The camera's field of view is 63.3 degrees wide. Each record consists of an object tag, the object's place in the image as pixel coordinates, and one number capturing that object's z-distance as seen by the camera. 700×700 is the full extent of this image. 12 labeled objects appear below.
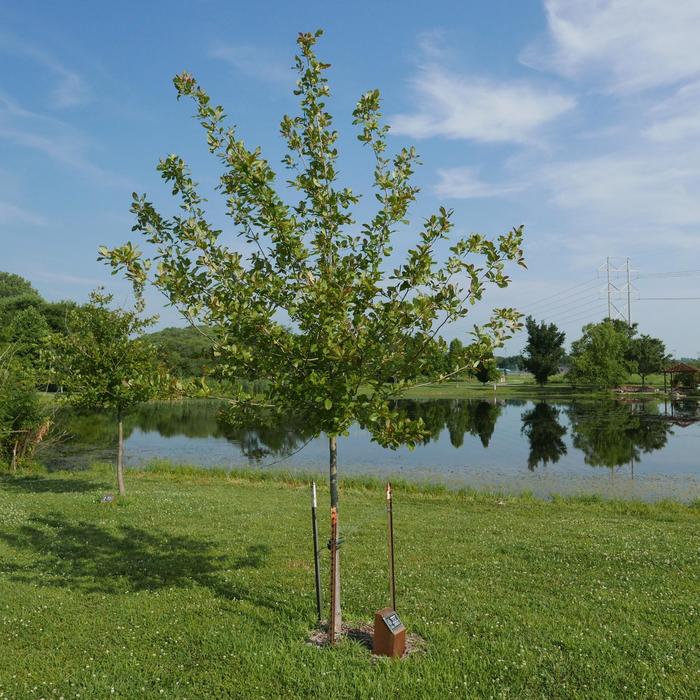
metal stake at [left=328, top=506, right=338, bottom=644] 6.61
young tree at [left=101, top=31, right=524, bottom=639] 6.36
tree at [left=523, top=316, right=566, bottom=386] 103.31
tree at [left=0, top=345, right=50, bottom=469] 22.66
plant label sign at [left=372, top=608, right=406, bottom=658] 6.14
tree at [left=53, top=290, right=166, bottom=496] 17.17
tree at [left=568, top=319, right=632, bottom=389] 82.94
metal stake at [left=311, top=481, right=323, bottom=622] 7.10
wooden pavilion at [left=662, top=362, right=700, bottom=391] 86.44
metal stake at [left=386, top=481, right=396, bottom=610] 6.80
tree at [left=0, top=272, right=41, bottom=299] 82.31
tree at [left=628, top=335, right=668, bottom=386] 93.44
